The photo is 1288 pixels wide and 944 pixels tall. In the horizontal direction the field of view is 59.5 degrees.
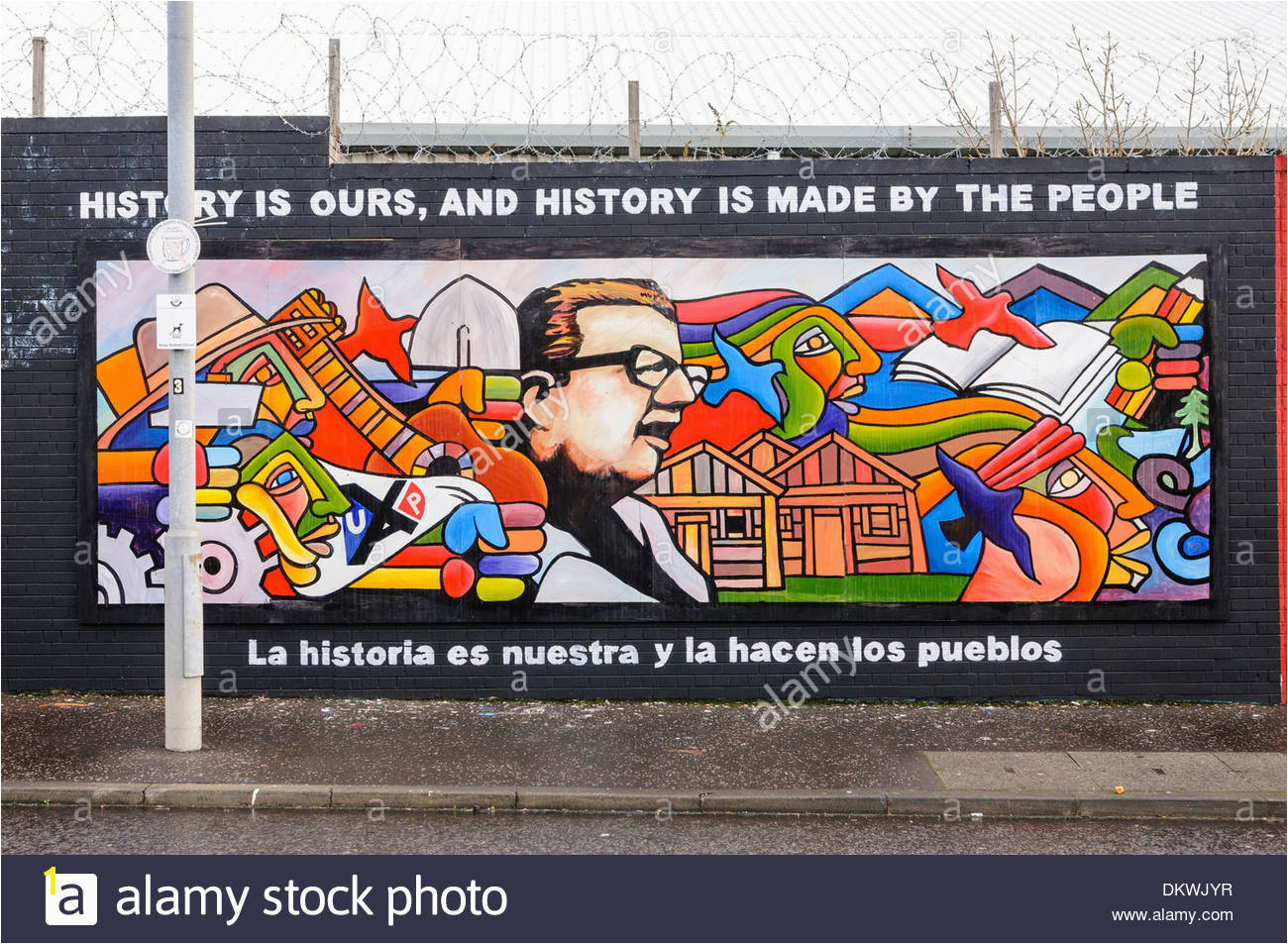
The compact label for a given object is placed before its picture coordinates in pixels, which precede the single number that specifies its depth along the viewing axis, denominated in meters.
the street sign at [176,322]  7.68
